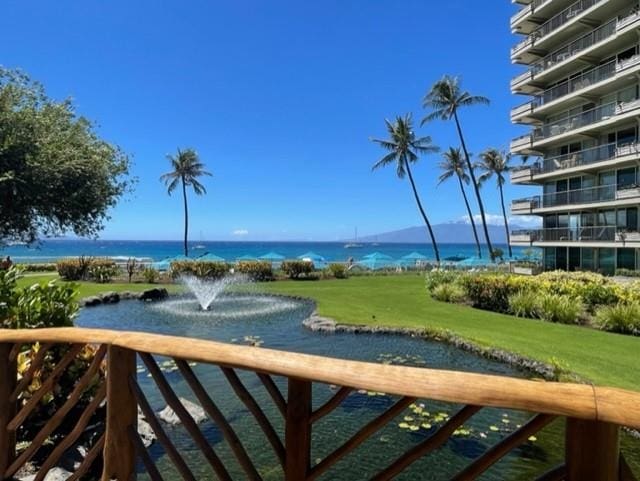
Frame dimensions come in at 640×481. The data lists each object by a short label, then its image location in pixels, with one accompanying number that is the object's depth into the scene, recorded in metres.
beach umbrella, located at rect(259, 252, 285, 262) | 33.95
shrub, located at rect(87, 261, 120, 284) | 23.28
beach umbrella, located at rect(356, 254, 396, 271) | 32.38
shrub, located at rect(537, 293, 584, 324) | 12.31
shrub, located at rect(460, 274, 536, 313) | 14.26
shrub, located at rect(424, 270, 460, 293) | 17.78
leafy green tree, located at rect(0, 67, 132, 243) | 5.89
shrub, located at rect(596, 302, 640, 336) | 10.96
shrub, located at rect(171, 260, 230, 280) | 23.64
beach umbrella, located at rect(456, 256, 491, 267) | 33.66
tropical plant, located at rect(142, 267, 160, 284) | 23.61
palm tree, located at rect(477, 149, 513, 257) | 51.31
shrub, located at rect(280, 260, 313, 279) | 25.64
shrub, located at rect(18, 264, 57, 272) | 31.08
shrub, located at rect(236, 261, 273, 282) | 24.41
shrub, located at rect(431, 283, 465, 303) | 16.36
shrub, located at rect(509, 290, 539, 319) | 13.21
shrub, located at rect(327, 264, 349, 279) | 26.58
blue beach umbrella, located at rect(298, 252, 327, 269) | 30.74
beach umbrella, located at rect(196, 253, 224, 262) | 28.77
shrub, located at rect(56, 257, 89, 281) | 24.11
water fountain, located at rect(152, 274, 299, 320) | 14.52
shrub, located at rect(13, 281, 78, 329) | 4.61
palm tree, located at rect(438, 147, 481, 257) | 46.53
